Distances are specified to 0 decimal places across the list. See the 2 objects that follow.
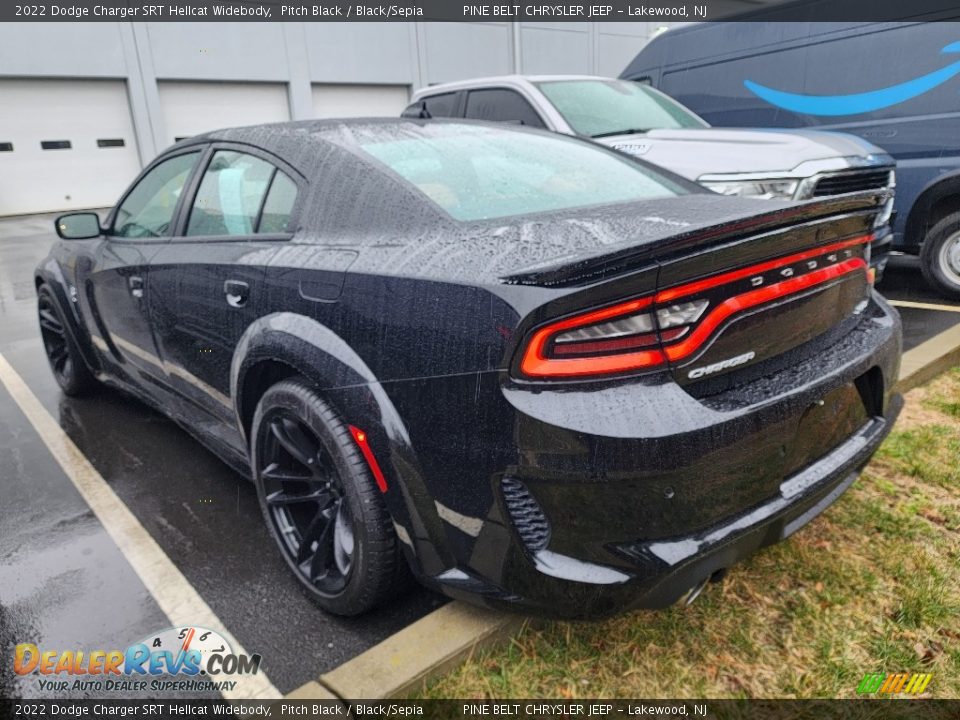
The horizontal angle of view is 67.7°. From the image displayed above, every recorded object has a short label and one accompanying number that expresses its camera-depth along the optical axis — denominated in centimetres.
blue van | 546
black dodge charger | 161
